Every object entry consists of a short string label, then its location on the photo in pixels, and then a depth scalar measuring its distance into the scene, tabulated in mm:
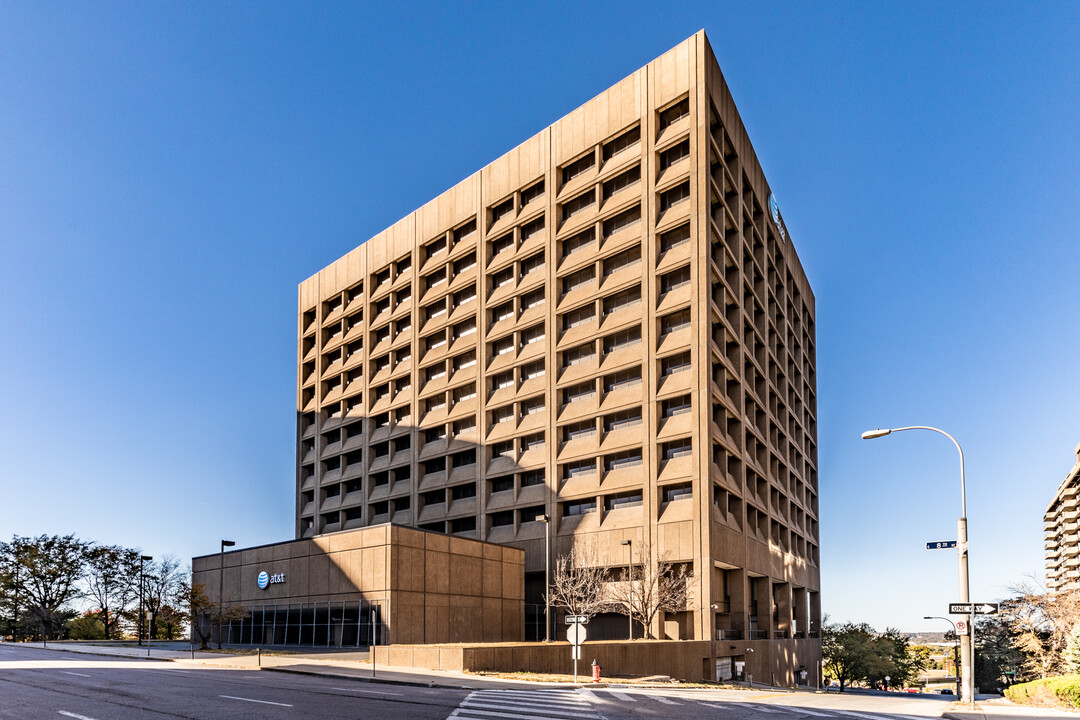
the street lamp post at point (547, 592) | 52156
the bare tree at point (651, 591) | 52000
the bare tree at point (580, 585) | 54375
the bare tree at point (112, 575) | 85875
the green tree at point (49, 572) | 84312
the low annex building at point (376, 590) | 49281
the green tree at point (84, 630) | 86438
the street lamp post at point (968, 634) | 26312
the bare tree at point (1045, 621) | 47219
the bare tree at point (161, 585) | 71588
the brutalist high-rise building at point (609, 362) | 57125
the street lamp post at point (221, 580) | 62494
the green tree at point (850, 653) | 99812
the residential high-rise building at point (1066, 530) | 147250
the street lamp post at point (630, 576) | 51938
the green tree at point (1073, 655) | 33312
